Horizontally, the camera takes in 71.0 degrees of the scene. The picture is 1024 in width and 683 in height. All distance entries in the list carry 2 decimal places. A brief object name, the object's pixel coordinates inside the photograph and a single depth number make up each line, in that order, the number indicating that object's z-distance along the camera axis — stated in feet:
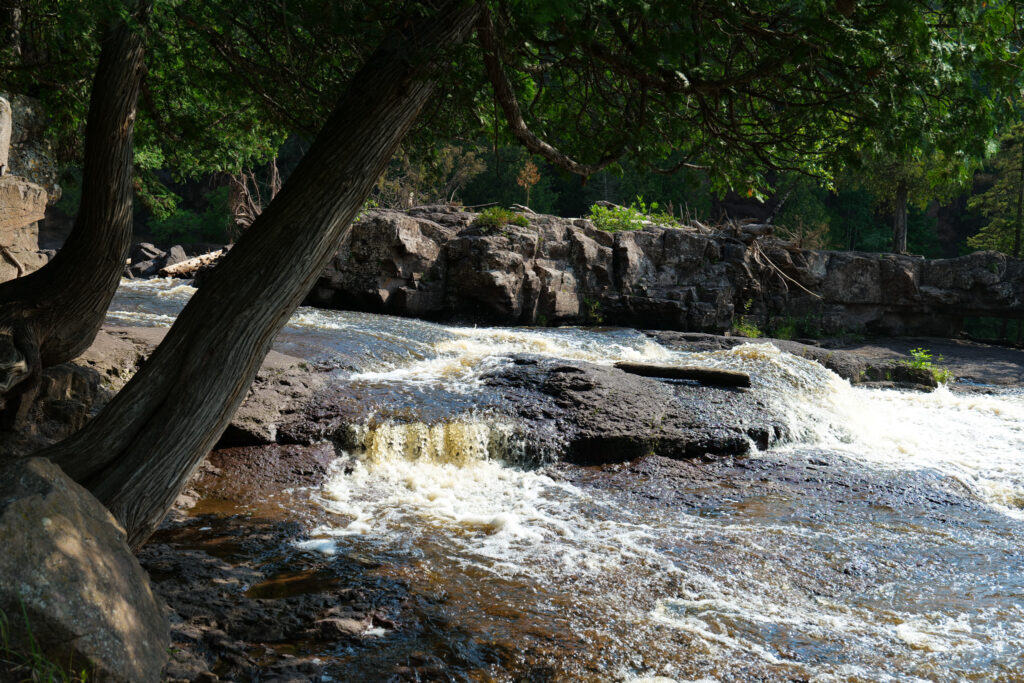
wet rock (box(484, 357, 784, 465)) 24.39
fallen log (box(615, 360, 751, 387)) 30.48
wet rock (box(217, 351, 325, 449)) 22.40
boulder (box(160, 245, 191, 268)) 73.36
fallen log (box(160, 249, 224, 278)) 56.85
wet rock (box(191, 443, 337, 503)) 19.75
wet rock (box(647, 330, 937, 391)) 42.14
